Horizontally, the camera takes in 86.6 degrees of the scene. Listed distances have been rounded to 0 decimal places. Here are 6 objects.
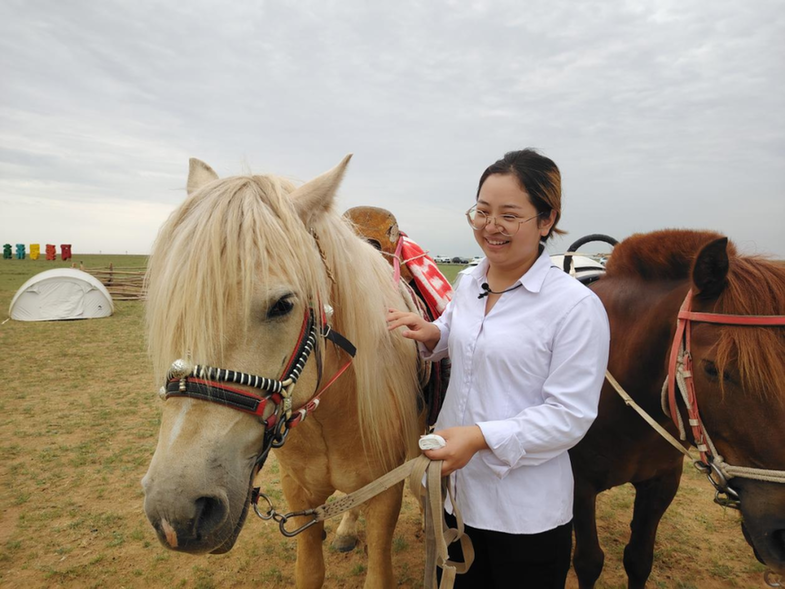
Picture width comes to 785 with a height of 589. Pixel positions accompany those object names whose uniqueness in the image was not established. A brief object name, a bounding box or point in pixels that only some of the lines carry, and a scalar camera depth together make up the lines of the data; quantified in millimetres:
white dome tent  12461
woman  1221
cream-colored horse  1106
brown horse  1381
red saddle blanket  2650
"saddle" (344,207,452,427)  2646
